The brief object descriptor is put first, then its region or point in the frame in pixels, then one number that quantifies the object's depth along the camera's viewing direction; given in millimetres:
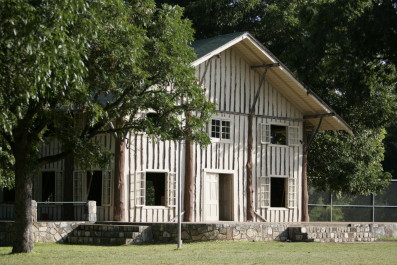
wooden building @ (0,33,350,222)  27609
